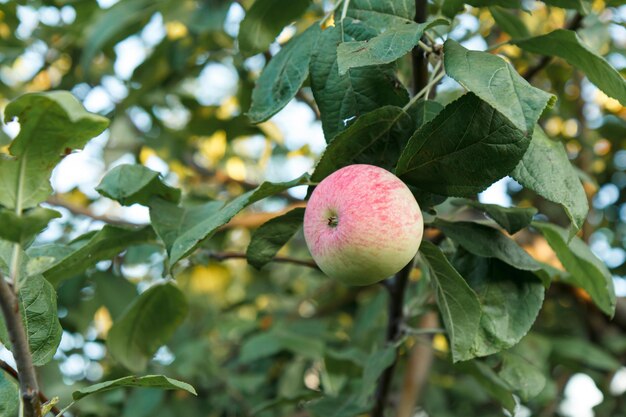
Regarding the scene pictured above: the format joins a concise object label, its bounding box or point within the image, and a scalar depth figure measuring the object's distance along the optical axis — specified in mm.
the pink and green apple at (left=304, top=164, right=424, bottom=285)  723
